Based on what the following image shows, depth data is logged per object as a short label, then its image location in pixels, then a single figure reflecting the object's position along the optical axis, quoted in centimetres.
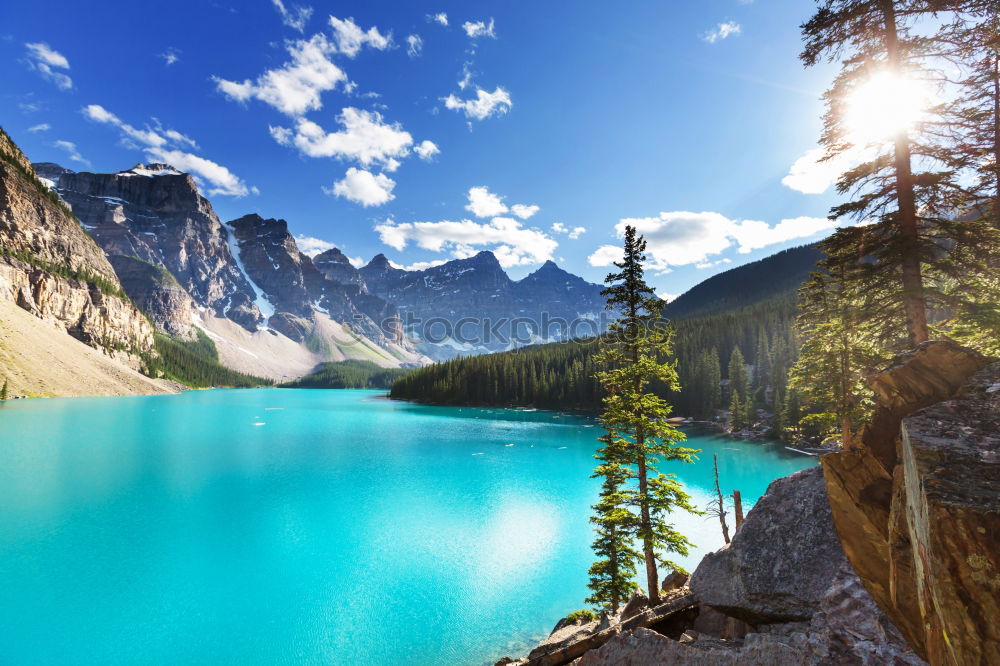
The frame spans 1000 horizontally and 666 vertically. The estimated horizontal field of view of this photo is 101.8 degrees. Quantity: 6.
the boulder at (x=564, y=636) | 1198
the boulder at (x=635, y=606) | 1307
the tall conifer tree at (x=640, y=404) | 1545
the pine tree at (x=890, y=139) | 1180
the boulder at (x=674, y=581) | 1836
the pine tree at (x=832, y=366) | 1978
